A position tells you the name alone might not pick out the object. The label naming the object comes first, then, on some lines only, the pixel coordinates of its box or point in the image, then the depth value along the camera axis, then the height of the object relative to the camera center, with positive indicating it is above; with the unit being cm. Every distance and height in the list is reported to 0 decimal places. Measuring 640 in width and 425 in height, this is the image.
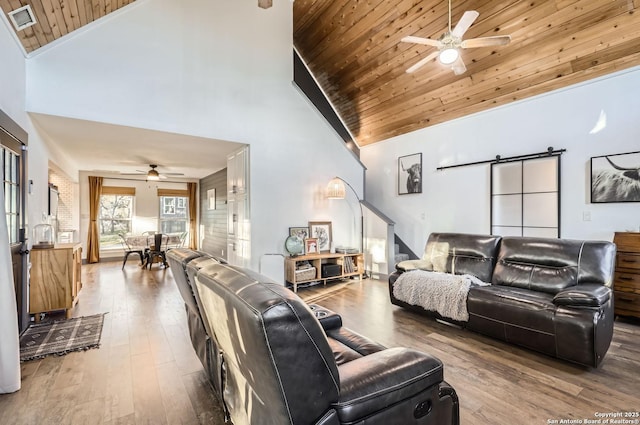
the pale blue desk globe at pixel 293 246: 491 -60
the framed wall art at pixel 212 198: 780 +34
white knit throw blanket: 300 -90
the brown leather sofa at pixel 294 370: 90 -62
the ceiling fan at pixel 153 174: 615 +78
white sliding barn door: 421 +18
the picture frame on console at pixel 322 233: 539 -43
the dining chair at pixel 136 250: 679 -92
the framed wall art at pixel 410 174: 586 +74
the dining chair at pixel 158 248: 641 -84
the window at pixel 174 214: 880 -10
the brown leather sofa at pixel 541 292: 228 -77
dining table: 681 -74
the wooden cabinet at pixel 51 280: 327 -79
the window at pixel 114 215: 799 -11
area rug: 263 -126
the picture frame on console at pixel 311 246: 515 -64
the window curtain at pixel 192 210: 909 +2
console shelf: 481 -100
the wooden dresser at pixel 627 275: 321 -75
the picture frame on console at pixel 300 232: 513 -39
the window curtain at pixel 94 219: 752 -22
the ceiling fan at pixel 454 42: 289 +170
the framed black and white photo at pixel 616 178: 349 +38
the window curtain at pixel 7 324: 201 -79
